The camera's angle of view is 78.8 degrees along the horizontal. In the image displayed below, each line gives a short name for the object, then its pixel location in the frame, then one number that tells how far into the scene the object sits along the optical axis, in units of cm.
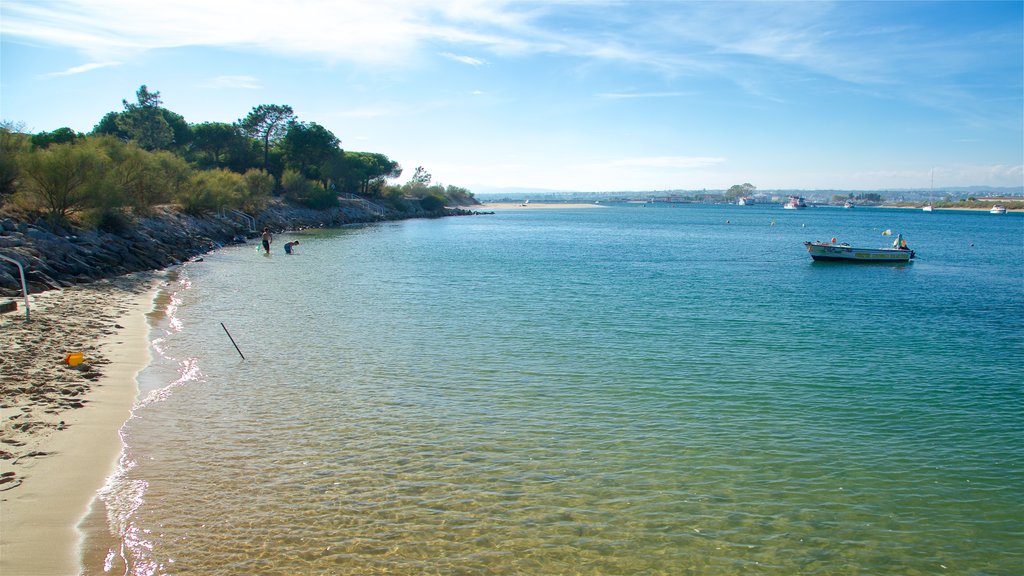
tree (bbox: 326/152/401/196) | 11650
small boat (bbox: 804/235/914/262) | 5519
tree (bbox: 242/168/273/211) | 8109
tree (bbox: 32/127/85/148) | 6588
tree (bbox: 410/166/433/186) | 18322
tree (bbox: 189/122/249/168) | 10194
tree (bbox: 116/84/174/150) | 8906
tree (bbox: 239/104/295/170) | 10756
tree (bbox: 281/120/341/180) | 10825
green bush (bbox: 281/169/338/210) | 10100
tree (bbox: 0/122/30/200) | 3581
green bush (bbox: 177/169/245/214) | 6347
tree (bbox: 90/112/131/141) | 9625
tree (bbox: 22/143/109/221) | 3403
